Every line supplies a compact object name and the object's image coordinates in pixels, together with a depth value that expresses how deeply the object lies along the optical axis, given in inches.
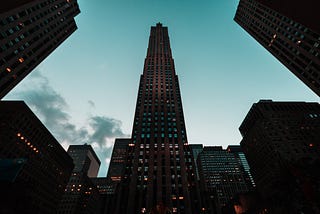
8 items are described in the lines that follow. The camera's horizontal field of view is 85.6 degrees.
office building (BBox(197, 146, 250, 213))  6663.4
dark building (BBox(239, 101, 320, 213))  3213.6
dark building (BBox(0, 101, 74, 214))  2982.3
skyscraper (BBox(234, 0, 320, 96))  2381.6
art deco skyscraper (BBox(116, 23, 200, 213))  2618.1
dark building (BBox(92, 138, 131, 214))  2971.5
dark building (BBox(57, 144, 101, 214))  5157.0
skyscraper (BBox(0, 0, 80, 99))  2092.8
